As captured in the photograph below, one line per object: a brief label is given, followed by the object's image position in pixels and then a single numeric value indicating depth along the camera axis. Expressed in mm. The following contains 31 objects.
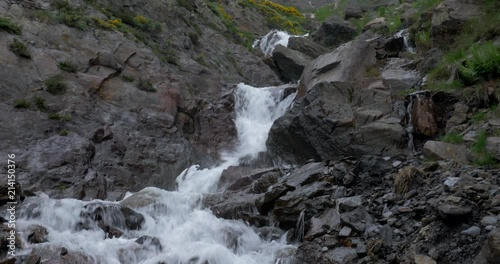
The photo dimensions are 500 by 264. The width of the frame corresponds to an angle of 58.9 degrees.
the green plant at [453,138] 10250
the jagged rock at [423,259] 6702
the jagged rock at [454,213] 7070
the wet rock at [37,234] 9133
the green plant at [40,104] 14711
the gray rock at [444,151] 9594
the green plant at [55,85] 15344
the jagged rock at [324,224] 9117
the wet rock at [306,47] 24681
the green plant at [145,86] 17531
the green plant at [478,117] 10520
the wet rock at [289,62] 23250
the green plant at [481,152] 8719
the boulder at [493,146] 8727
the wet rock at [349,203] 9195
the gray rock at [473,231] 6699
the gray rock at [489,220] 6703
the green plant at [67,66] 16375
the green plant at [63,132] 14229
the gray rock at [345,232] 8594
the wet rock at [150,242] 9789
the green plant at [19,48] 15625
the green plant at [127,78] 17602
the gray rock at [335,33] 25469
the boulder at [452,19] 14883
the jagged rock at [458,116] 11226
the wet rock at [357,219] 8578
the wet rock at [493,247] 5742
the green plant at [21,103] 14270
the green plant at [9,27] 16188
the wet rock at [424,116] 11789
